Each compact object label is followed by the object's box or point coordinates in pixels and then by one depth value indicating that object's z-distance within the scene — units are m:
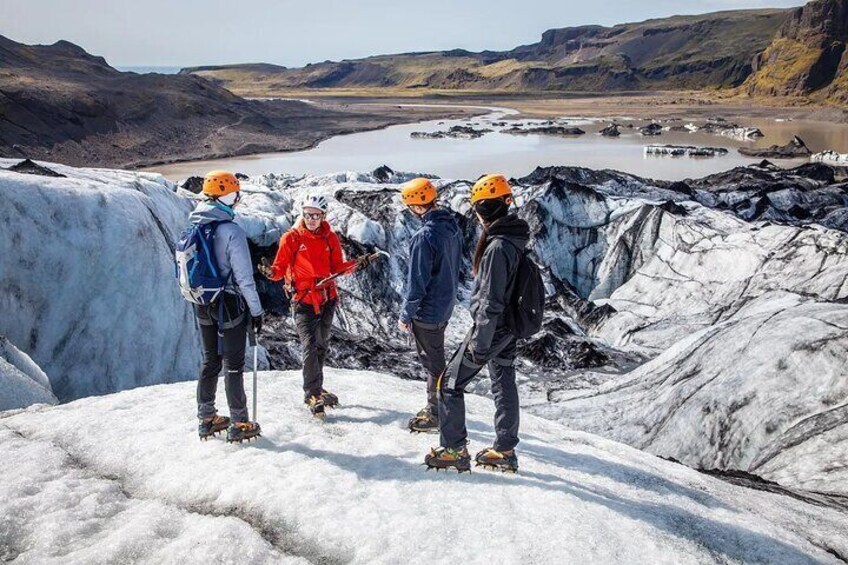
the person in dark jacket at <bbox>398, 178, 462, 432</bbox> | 6.11
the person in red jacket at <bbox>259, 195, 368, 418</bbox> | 6.92
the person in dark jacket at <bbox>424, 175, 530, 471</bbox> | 5.19
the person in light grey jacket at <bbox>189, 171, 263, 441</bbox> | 5.92
